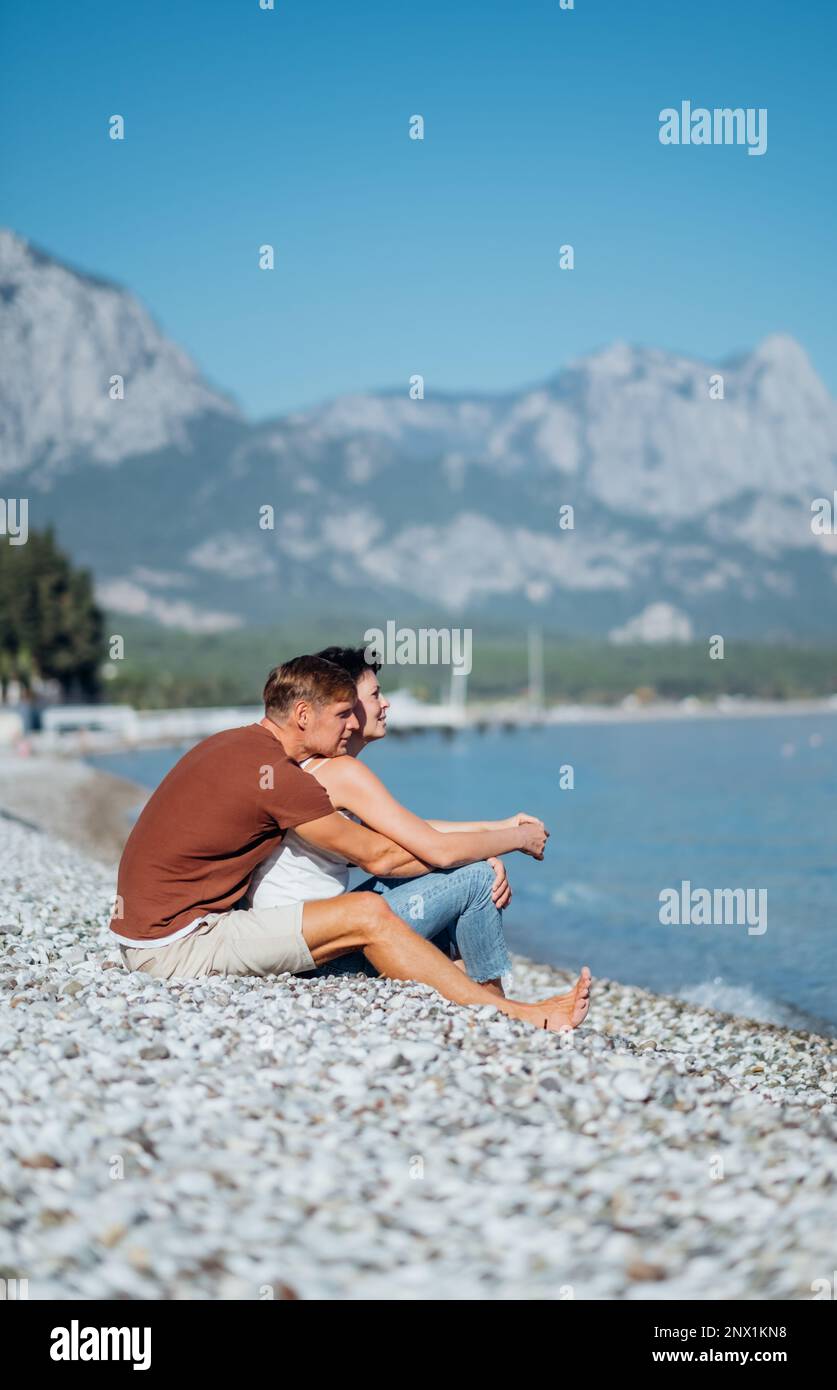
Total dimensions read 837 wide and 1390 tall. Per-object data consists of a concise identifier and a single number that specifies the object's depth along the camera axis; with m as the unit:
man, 7.11
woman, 7.49
